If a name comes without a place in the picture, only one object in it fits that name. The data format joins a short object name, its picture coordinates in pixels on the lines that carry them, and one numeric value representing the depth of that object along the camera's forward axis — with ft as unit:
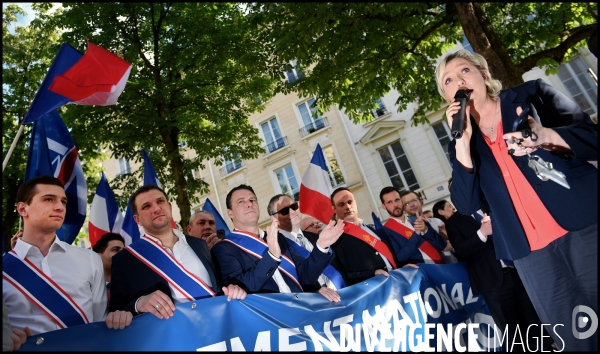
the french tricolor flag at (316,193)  18.40
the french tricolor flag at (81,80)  15.92
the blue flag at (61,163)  17.98
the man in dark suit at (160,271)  9.82
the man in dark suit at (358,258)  15.29
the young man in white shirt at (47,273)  8.80
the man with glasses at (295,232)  14.38
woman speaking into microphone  6.68
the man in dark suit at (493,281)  14.14
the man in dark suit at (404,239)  15.81
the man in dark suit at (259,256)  10.81
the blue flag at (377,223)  18.48
